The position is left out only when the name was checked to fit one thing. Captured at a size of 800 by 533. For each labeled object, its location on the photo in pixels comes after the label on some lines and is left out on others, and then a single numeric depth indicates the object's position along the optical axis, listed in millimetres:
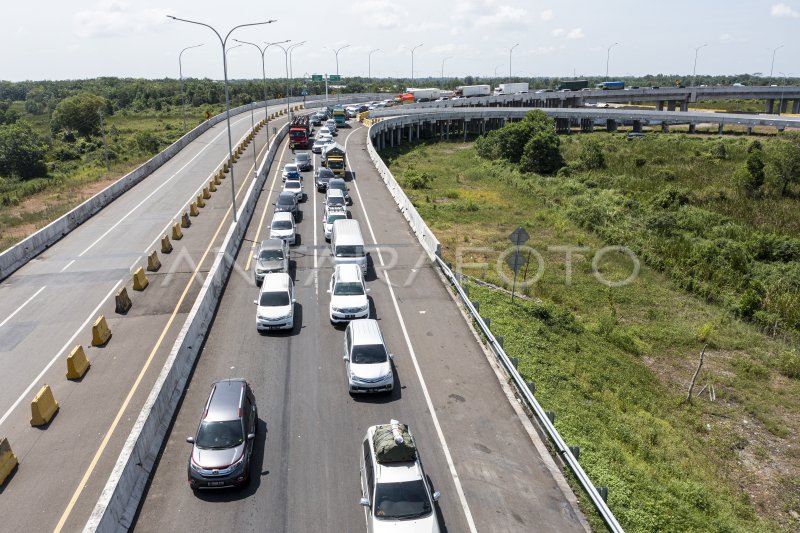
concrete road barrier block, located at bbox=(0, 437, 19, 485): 13503
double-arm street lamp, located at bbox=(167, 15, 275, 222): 29247
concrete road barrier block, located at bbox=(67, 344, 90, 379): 18188
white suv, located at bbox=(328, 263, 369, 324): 20828
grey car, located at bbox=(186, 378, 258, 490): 12445
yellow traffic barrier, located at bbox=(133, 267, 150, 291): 25500
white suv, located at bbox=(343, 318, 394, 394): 16328
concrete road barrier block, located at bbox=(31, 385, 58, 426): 15719
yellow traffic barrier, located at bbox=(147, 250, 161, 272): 27767
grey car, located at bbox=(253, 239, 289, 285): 24797
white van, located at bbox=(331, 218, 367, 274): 25906
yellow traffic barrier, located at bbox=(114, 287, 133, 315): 23234
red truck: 59625
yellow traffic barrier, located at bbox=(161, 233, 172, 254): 30547
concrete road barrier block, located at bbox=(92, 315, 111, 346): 20359
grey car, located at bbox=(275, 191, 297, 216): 35125
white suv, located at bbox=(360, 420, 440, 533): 11008
